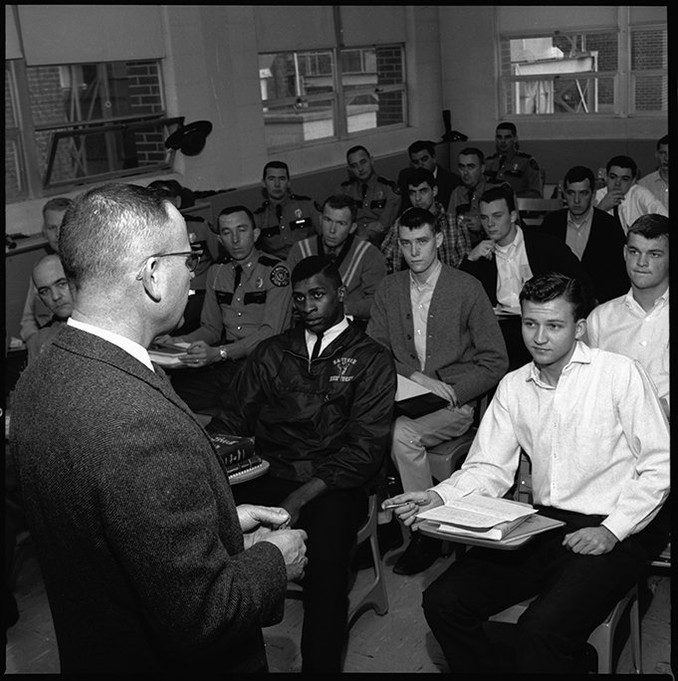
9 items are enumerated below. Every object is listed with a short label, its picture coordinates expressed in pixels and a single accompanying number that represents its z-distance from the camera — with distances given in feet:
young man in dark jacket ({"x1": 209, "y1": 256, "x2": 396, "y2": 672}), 9.64
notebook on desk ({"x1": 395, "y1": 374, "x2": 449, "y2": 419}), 11.83
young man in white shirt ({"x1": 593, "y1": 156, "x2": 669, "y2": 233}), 20.33
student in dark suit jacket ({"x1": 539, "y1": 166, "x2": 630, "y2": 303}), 17.47
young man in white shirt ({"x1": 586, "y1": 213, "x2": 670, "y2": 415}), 11.45
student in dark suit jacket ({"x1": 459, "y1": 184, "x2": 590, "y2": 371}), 15.56
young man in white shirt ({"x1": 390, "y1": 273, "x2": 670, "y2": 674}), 8.23
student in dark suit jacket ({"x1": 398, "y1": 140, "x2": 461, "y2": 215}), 27.73
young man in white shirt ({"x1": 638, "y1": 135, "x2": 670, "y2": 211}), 21.76
